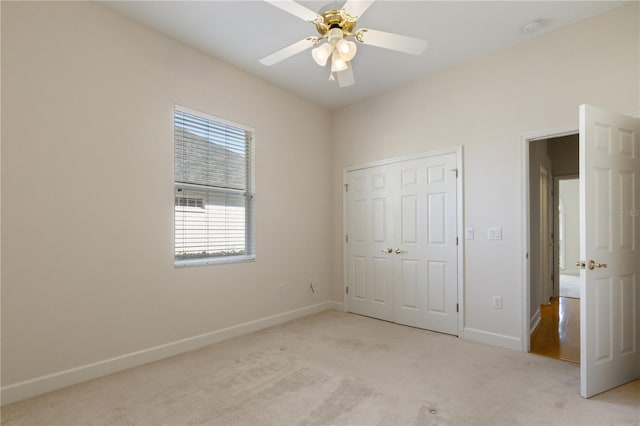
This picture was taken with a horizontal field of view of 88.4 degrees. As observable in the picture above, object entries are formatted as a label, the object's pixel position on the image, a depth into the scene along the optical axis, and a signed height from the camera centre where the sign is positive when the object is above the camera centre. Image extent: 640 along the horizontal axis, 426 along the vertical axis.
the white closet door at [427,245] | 3.78 -0.35
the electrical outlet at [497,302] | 3.39 -0.89
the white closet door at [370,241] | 4.37 -0.34
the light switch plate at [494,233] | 3.41 -0.17
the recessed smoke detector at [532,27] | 2.93 +1.72
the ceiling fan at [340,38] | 2.05 +1.20
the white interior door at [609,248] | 2.39 -0.24
